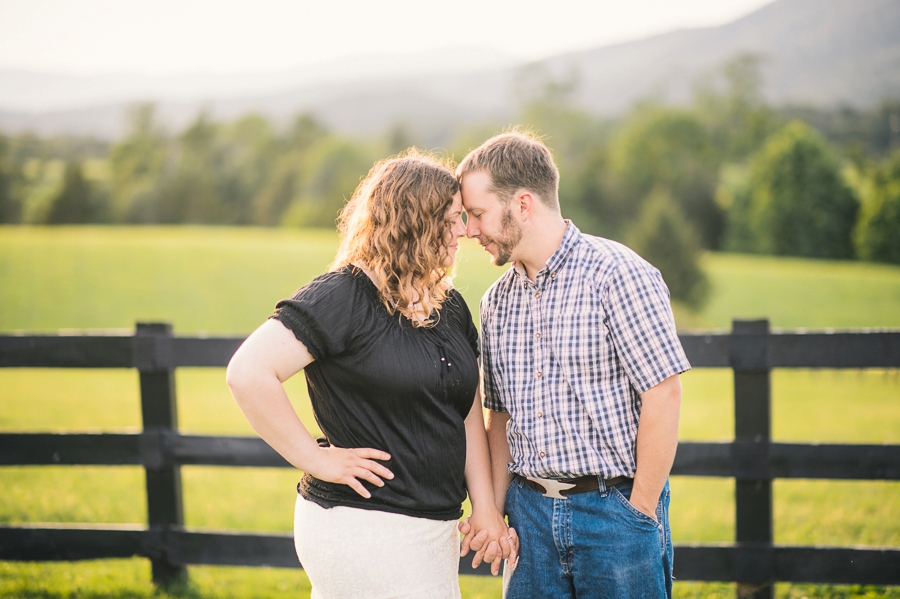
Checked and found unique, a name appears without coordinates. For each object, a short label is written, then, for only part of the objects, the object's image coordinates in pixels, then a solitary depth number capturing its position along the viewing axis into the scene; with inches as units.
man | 89.5
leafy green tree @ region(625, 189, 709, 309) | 1318.9
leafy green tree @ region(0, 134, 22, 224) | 2127.2
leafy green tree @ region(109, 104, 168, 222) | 2536.9
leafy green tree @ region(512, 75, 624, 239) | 2215.8
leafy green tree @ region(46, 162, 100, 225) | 2263.8
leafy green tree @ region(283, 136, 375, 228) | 2704.2
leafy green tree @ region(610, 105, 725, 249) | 2255.2
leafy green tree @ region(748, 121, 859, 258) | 2076.8
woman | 86.7
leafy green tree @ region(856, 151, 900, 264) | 1830.7
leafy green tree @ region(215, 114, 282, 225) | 2874.0
